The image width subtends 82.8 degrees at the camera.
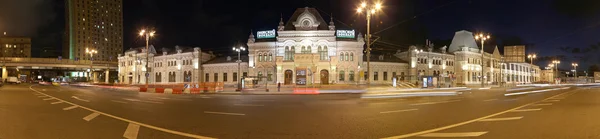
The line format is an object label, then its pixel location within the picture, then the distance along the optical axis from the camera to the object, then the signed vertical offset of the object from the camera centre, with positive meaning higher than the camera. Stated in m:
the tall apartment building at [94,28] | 155.88 +22.47
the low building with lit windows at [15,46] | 152.62 +13.33
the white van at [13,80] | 74.56 -1.00
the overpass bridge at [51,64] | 85.44 +3.11
